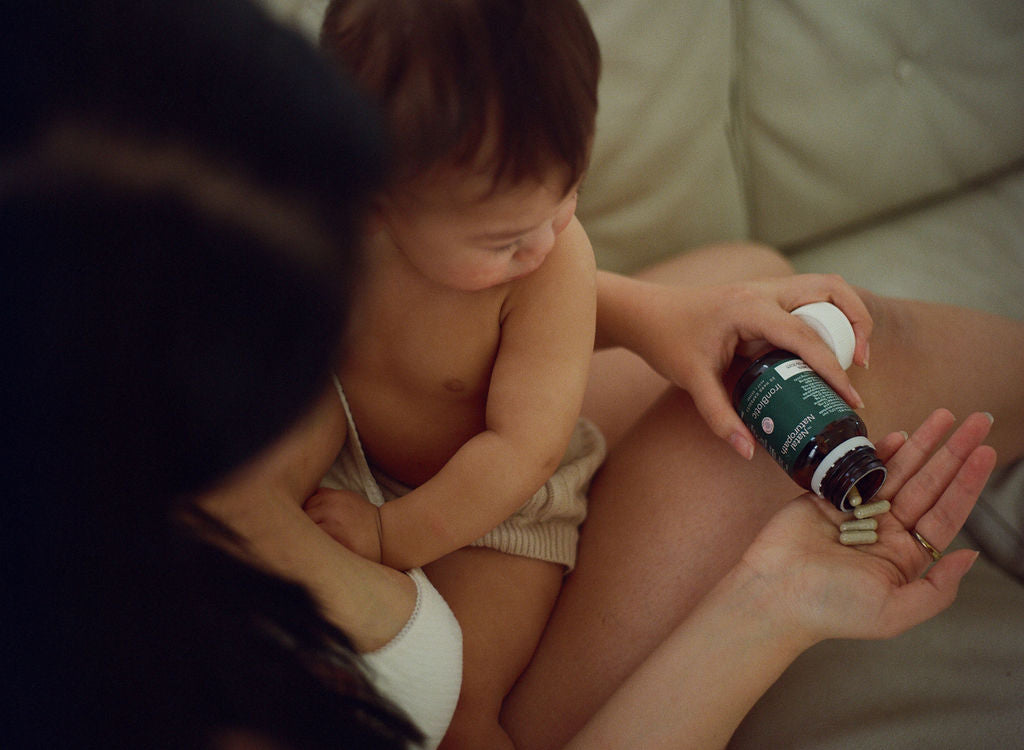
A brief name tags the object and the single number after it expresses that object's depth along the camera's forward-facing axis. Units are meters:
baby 0.43
